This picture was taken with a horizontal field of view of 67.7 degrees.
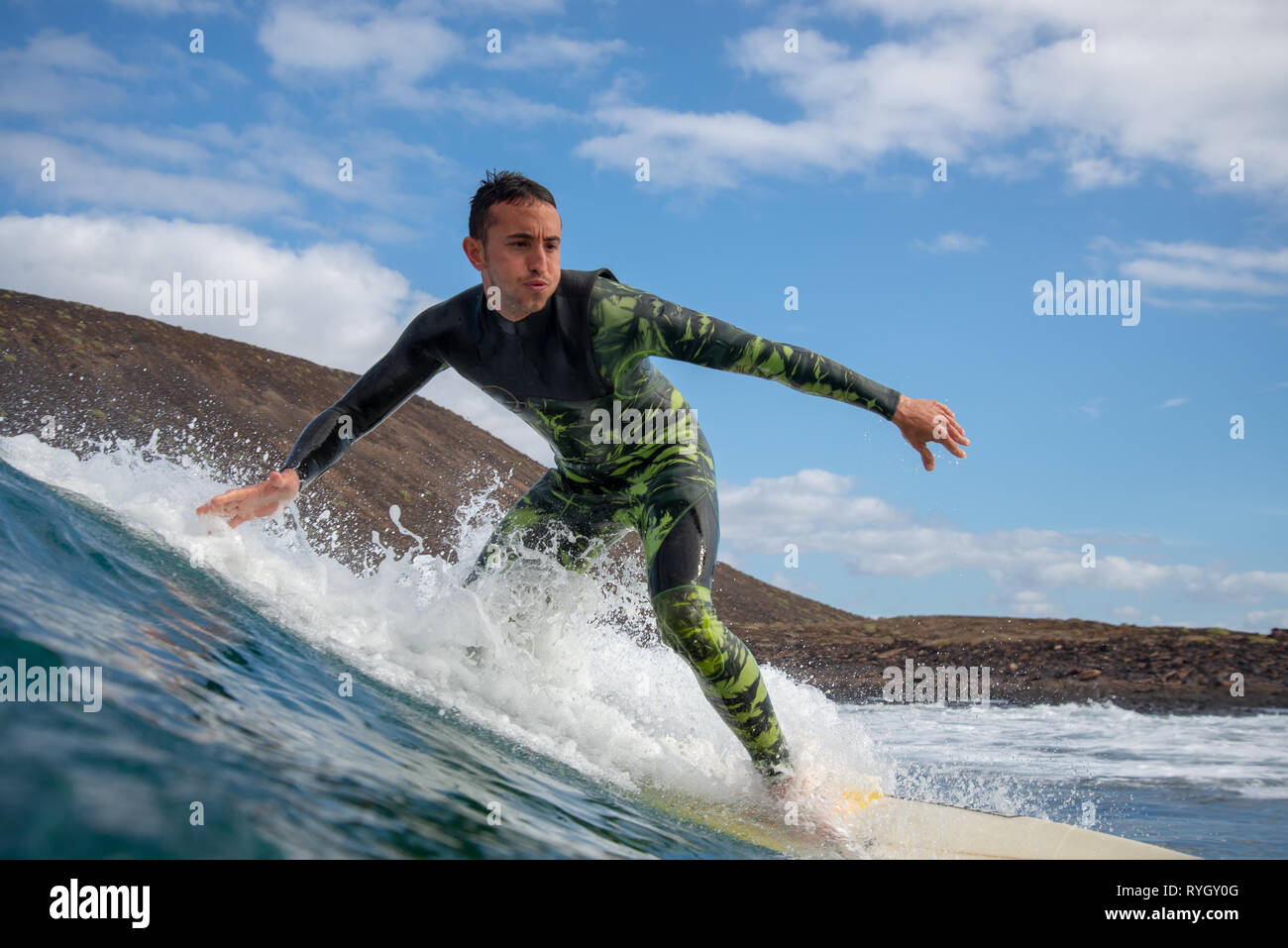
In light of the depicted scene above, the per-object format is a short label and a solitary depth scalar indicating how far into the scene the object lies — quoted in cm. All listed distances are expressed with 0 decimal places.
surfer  371
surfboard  349
